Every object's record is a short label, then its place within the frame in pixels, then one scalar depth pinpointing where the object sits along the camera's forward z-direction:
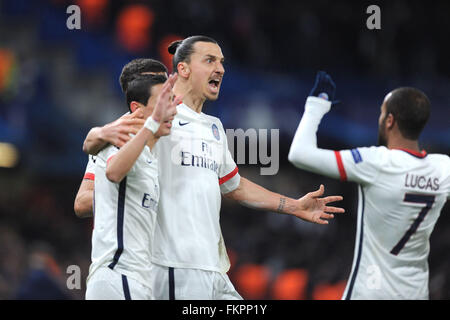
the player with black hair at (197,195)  10.62
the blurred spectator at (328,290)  24.67
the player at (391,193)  9.36
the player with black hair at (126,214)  9.27
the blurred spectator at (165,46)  33.62
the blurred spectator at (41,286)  18.12
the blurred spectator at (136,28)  34.66
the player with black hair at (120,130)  9.69
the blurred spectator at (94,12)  35.59
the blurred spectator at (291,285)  25.84
